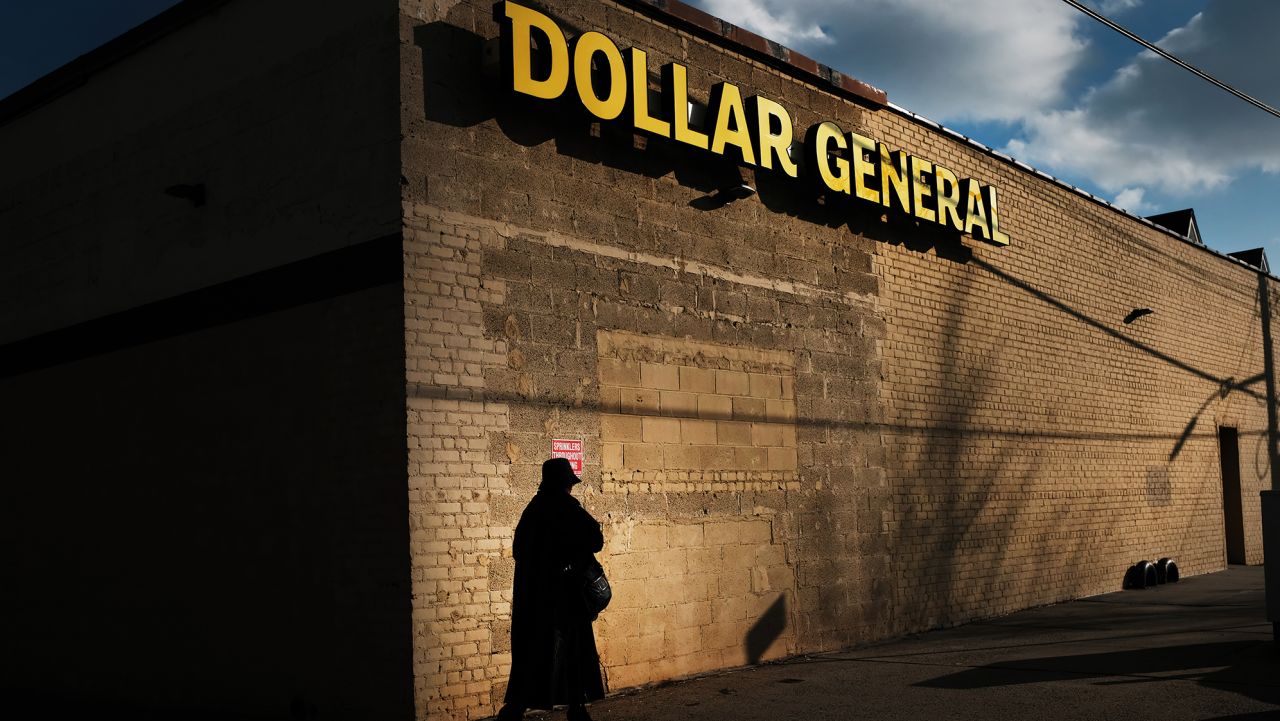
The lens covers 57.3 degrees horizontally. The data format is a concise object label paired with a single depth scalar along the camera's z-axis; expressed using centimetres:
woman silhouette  735
